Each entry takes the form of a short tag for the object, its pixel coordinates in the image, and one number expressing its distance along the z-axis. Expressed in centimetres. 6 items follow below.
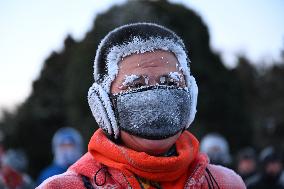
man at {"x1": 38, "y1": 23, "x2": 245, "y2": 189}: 190
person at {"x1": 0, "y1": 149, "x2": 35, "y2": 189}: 575
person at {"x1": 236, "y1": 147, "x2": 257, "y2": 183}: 666
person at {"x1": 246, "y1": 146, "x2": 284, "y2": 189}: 592
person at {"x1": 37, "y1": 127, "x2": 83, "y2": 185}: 579
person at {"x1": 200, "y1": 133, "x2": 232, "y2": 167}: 574
